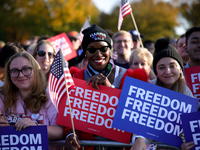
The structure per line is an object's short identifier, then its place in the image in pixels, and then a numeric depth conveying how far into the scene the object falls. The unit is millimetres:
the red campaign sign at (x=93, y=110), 3354
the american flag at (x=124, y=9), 6059
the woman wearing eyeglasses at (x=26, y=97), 3375
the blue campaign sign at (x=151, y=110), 3250
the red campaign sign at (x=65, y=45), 6574
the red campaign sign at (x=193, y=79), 3768
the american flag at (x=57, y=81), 3178
